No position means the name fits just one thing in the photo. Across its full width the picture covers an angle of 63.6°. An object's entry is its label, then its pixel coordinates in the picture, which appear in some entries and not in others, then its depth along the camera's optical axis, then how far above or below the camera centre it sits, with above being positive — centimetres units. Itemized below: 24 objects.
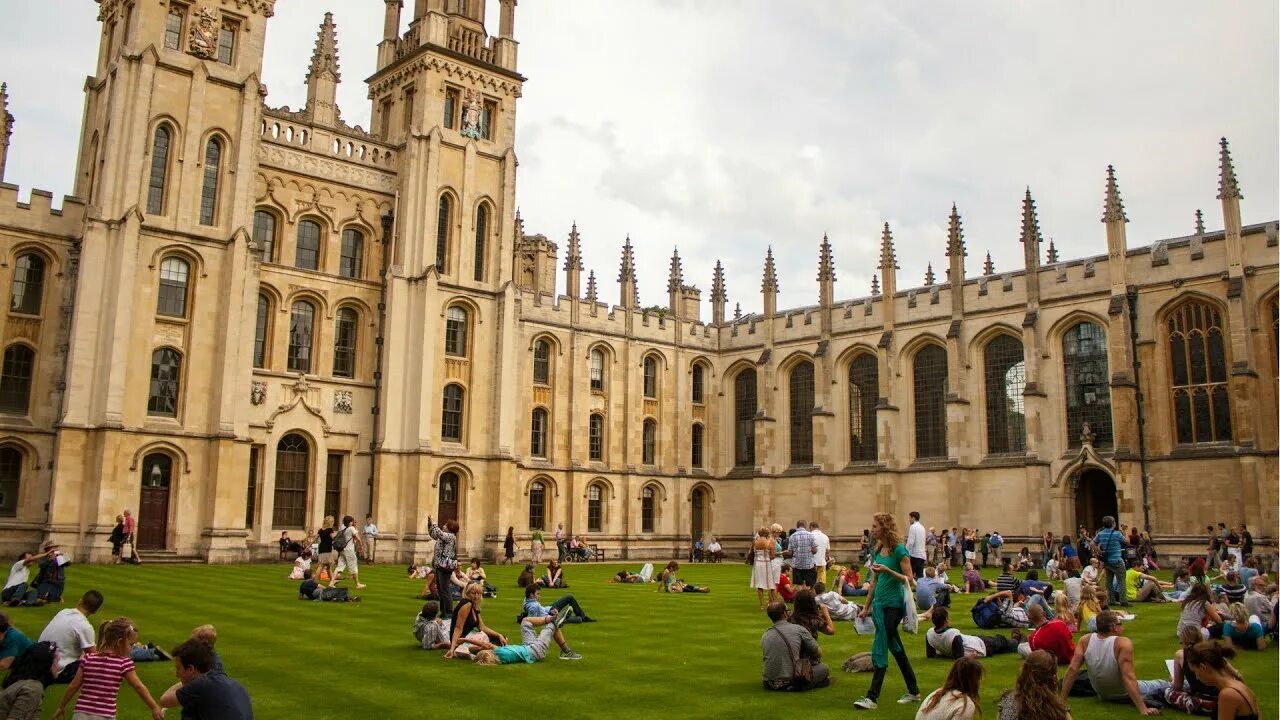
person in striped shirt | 873 -131
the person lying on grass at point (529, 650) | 1339 -160
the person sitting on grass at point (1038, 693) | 759 -118
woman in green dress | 1066 -75
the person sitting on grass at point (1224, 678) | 788 -114
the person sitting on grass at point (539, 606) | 1562 -120
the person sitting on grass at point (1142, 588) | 2227 -117
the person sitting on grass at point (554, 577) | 2566 -125
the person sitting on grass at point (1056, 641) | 1242 -129
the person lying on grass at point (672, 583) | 2508 -132
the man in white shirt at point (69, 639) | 1108 -125
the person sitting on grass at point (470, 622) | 1388 -131
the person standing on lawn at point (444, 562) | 1759 -62
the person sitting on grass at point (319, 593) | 2061 -137
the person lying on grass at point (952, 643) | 1345 -147
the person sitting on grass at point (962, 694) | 807 -127
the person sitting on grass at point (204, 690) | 750 -121
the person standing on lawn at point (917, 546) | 2059 -30
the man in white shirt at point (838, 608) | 1853 -138
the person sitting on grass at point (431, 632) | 1428 -146
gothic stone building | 3359 +656
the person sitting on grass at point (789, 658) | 1157 -143
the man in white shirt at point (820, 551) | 2016 -41
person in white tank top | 1063 -138
